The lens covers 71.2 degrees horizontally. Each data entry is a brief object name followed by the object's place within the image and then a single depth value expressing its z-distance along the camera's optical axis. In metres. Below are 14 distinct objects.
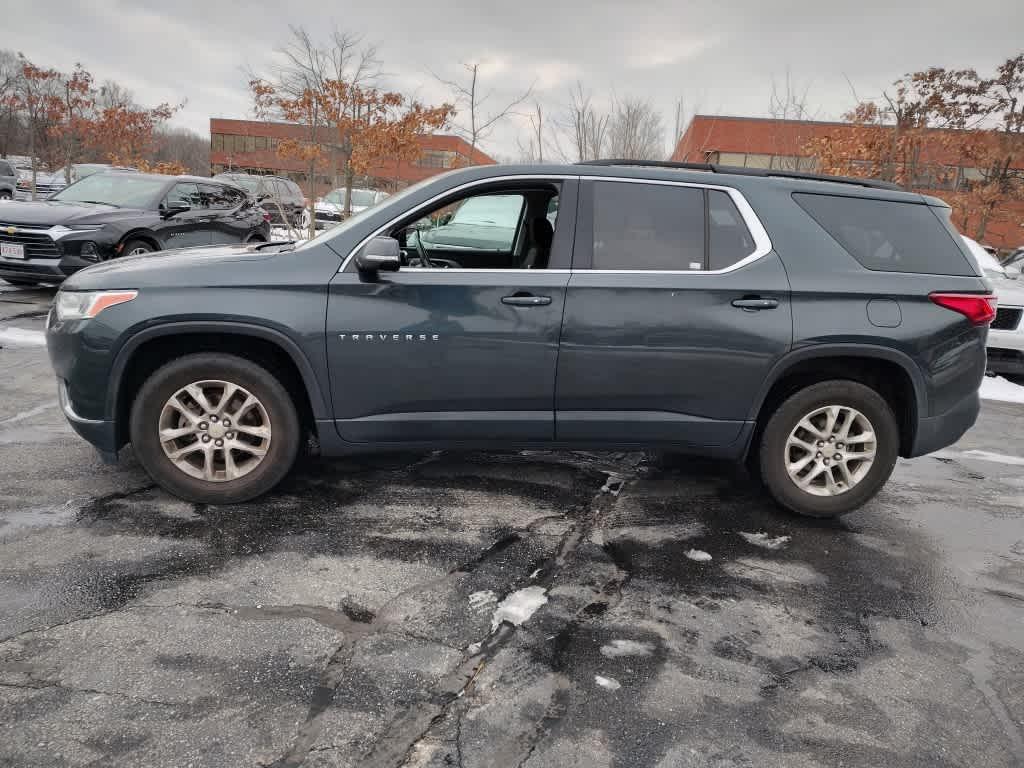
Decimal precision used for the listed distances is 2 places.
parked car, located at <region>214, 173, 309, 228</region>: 14.99
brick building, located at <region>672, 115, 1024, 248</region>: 15.94
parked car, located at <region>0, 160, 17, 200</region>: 27.08
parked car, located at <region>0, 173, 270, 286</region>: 8.71
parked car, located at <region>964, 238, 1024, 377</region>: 8.04
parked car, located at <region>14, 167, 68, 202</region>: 28.20
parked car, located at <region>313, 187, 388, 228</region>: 20.20
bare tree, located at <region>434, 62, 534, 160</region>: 14.89
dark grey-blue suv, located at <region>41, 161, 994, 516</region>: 3.51
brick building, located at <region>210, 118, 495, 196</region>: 15.48
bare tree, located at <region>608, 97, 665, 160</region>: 20.56
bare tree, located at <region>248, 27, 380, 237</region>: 13.94
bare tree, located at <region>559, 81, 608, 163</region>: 18.70
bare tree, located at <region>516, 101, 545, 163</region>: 16.90
